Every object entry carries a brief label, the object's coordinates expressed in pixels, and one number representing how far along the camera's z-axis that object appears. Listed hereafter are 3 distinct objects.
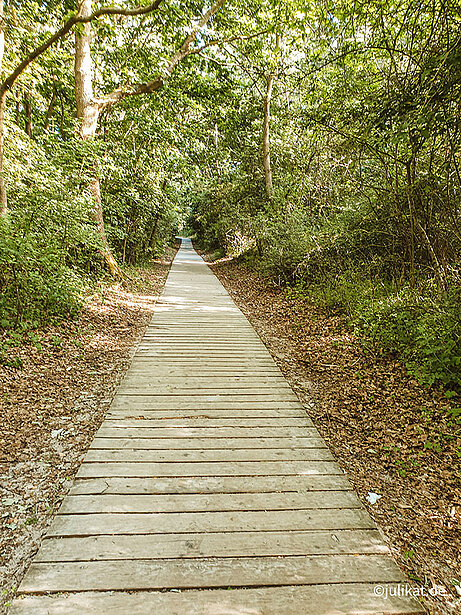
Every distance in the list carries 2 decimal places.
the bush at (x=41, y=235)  5.33
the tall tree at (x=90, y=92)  8.45
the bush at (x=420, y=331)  4.00
